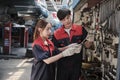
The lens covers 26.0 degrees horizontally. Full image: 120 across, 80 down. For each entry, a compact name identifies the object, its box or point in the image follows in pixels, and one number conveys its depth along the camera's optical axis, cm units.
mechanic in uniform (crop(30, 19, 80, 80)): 328
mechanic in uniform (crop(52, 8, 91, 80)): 373
